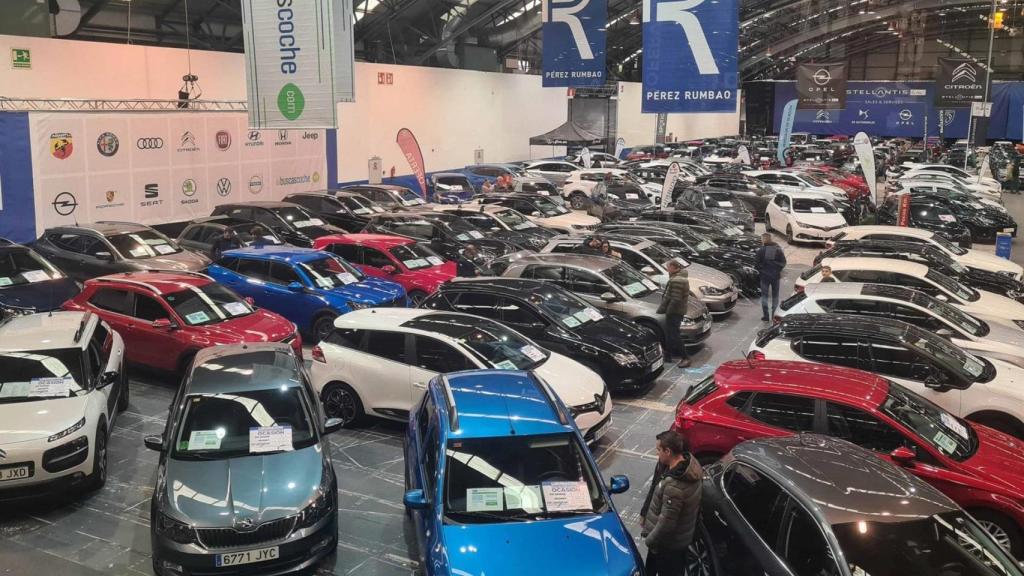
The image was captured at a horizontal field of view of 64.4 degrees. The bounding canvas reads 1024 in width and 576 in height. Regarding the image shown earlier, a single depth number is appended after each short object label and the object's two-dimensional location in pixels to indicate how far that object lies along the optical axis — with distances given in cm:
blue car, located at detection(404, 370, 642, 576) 500
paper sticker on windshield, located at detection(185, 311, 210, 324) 1025
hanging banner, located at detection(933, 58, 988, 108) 2795
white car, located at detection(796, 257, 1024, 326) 1195
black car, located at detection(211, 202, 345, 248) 1784
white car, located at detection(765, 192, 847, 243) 2156
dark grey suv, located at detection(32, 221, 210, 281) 1422
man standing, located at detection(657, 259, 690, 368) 1095
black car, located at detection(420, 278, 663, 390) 998
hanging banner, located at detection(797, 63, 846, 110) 3566
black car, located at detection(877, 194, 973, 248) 2080
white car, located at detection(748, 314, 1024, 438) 808
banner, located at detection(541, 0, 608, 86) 1825
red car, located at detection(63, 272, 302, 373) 1009
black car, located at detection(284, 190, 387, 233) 2036
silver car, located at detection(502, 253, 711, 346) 1190
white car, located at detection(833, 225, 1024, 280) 1536
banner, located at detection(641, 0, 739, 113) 1382
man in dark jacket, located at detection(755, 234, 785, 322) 1342
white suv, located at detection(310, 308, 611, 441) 843
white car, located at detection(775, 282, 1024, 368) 986
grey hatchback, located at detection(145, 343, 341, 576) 571
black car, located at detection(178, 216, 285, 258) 1638
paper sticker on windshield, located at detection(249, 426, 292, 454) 652
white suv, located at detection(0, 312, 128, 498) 685
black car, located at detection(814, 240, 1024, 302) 1392
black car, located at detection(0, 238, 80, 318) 1157
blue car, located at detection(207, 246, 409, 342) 1216
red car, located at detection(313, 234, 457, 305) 1397
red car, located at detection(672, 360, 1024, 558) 616
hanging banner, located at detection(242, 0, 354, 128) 1121
